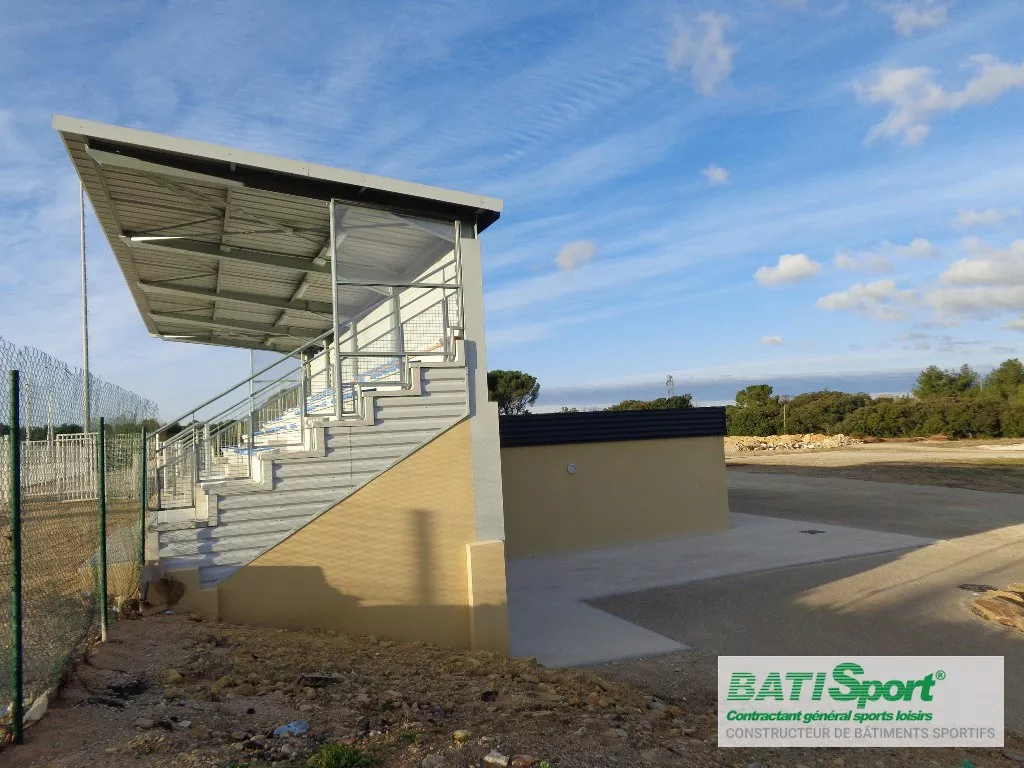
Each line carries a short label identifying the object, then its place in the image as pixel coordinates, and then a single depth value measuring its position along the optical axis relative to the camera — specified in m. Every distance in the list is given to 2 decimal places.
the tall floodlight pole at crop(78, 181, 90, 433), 22.27
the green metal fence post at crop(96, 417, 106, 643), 5.82
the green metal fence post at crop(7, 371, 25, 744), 3.80
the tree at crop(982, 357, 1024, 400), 55.88
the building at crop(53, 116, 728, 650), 6.89
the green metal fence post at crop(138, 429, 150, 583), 6.96
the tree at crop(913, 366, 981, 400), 63.56
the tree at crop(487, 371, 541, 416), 44.66
